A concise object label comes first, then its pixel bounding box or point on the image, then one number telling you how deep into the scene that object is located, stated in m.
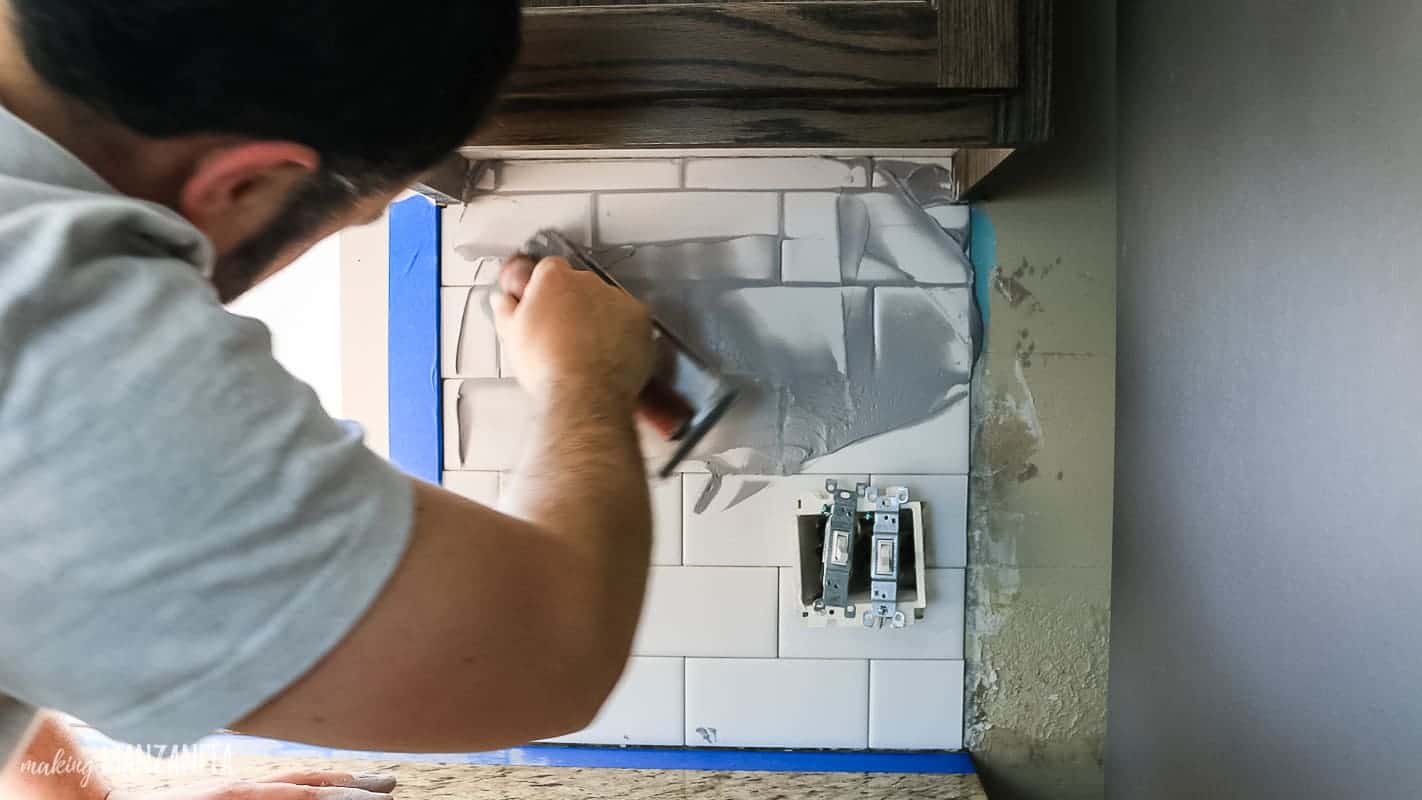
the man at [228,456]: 0.30
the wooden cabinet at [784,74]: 0.62
